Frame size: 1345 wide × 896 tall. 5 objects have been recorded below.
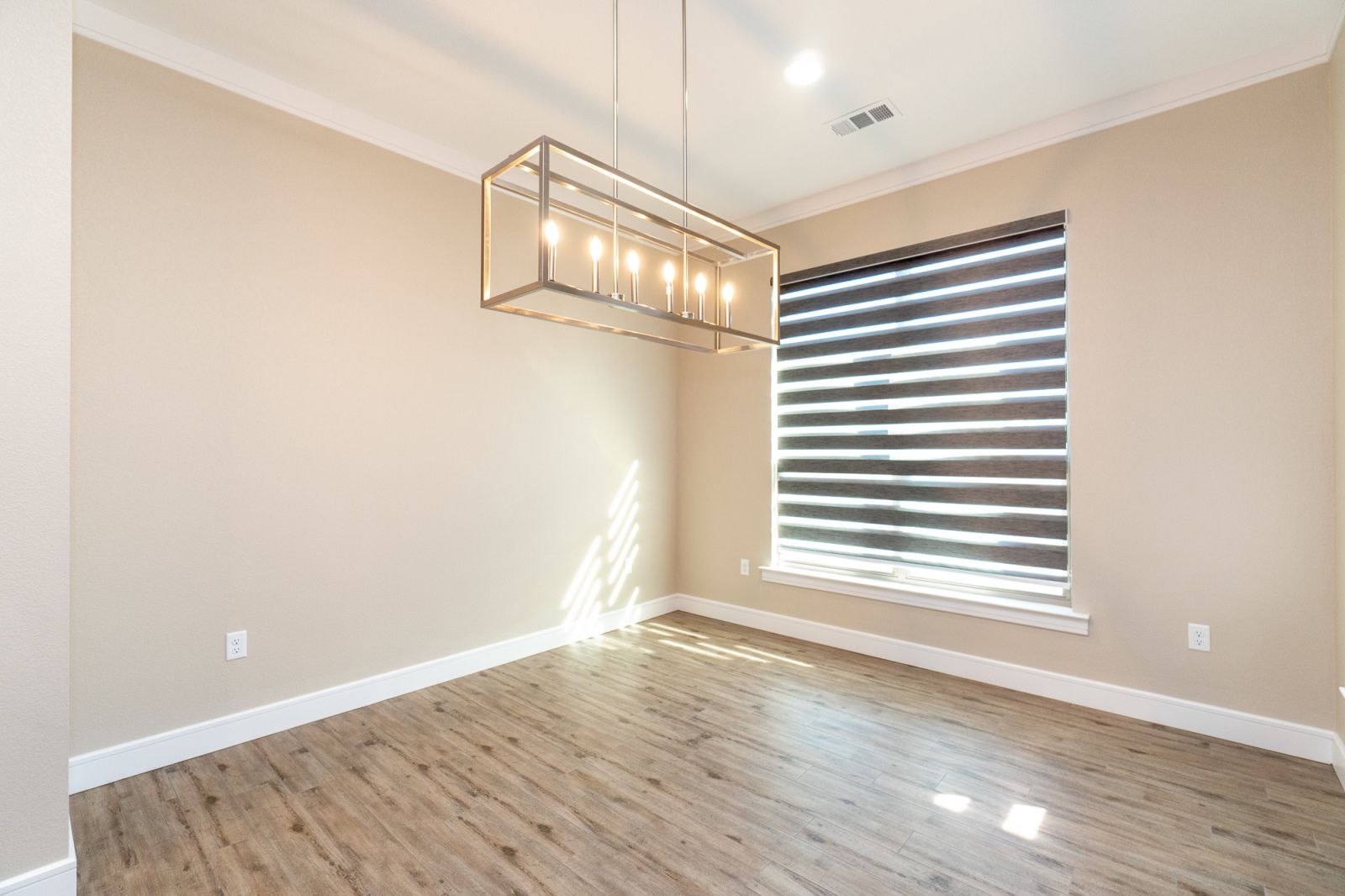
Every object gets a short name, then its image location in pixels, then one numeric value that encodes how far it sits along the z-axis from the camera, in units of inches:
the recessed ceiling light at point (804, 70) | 102.3
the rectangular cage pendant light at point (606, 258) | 70.4
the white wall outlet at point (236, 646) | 102.8
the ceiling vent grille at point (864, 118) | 117.0
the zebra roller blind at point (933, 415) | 125.6
